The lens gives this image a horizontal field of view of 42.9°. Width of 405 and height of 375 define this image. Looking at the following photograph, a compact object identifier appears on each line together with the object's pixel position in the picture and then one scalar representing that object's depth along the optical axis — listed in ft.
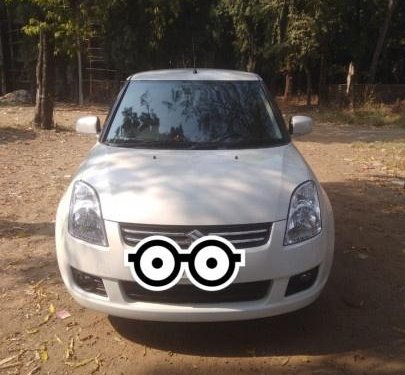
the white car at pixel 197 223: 9.30
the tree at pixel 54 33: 36.22
